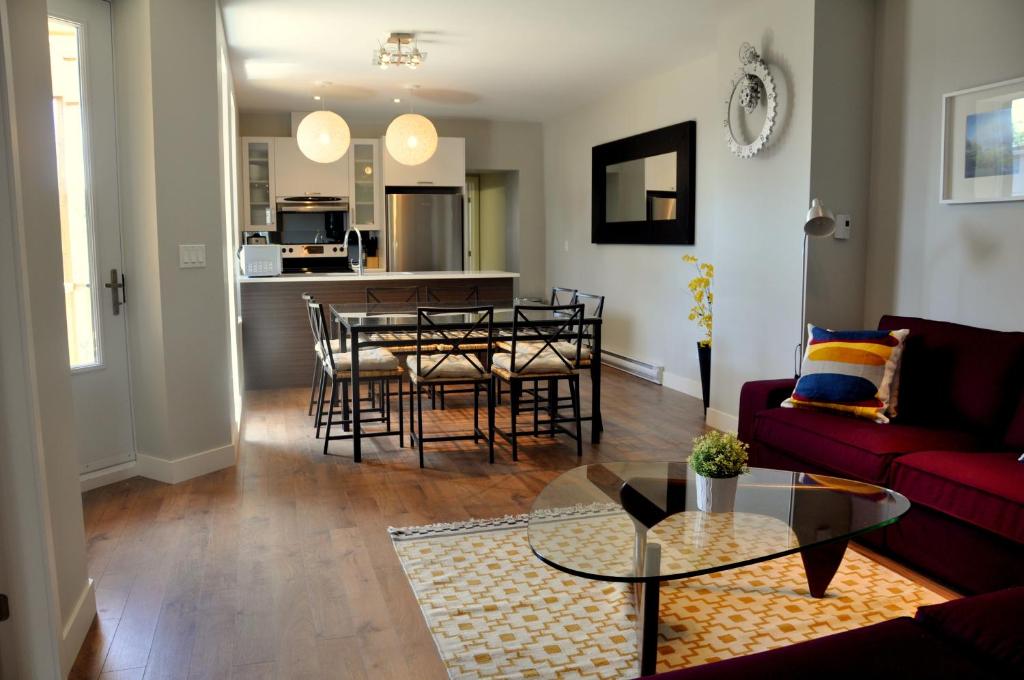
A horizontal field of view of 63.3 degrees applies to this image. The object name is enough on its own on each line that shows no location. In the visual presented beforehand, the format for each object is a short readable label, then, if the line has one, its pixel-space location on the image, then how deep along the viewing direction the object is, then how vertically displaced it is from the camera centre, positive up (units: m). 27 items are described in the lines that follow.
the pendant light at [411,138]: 5.86 +0.75
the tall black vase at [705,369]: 5.74 -0.87
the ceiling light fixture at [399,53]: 5.54 +1.31
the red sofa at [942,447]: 2.67 -0.78
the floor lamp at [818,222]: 3.91 +0.09
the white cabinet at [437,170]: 8.79 +0.79
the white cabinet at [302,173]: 8.52 +0.74
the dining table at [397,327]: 4.49 -0.45
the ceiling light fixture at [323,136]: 5.94 +0.78
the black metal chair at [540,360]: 4.61 -0.66
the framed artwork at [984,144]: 3.57 +0.43
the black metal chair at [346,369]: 4.69 -0.71
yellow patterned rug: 2.38 -1.19
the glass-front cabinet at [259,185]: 8.46 +0.62
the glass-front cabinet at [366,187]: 8.77 +0.61
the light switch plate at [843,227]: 4.38 +0.08
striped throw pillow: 3.51 -0.56
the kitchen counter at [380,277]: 6.68 -0.27
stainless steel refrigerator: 8.85 +0.14
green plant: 2.46 -0.64
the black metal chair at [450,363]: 4.47 -0.67
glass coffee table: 2.11 -0.79
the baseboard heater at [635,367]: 6.98 -1.10
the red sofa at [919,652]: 1.38 -0.71
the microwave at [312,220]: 8.71 +0.27
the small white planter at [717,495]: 2.48 -0.75
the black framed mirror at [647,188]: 6.42 +0.46
